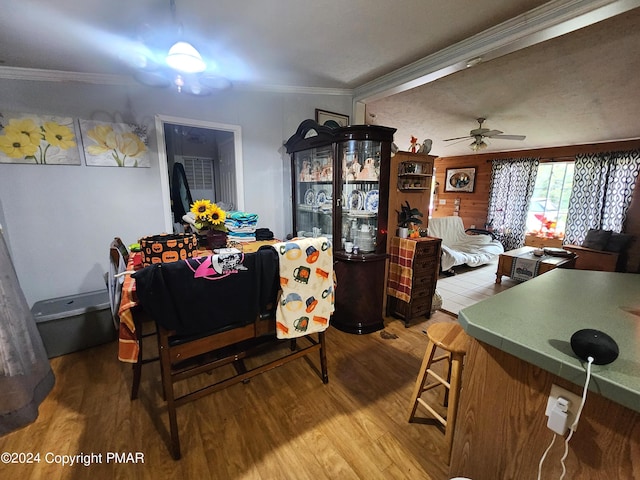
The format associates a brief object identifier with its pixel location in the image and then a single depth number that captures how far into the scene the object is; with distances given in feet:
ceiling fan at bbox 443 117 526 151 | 11.68
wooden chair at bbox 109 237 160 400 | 4.50
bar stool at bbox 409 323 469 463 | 4.13
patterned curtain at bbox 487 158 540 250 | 17.95
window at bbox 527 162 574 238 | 17.15
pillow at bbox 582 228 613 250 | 14.06
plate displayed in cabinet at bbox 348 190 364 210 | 7.82
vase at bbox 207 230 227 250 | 6.14
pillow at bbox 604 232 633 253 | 13.53
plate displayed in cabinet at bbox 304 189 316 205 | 8.89
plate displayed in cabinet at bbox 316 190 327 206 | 8.46
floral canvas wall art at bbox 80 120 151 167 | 6.85
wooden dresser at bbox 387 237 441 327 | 8.05
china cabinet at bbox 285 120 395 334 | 7.29
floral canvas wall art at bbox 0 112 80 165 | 6.22
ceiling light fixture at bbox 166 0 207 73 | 4.48
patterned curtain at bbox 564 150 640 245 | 14.47
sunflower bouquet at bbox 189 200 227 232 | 5.84
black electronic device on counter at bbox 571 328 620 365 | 1.95
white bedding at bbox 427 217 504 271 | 15.06
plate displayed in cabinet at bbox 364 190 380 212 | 7.54
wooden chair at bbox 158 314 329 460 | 4.10
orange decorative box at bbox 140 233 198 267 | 4.86
